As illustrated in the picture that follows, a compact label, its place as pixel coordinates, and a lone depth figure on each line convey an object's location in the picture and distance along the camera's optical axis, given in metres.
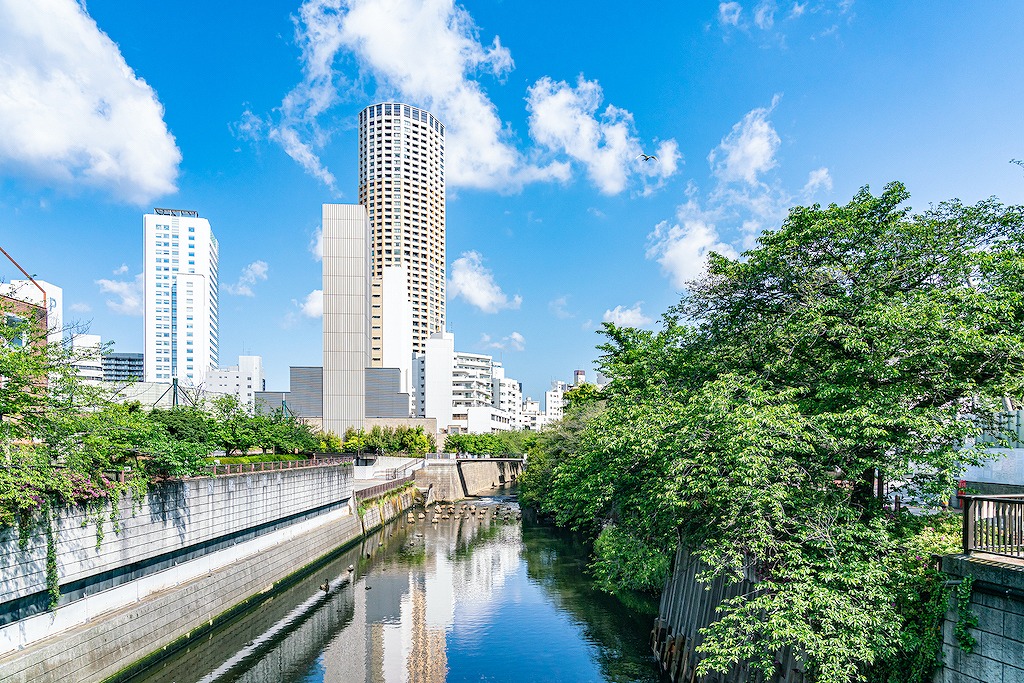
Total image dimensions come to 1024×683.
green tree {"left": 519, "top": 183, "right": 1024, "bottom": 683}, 12.84
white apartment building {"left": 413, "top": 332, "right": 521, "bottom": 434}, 120.62
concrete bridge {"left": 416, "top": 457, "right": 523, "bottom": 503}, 81.62
